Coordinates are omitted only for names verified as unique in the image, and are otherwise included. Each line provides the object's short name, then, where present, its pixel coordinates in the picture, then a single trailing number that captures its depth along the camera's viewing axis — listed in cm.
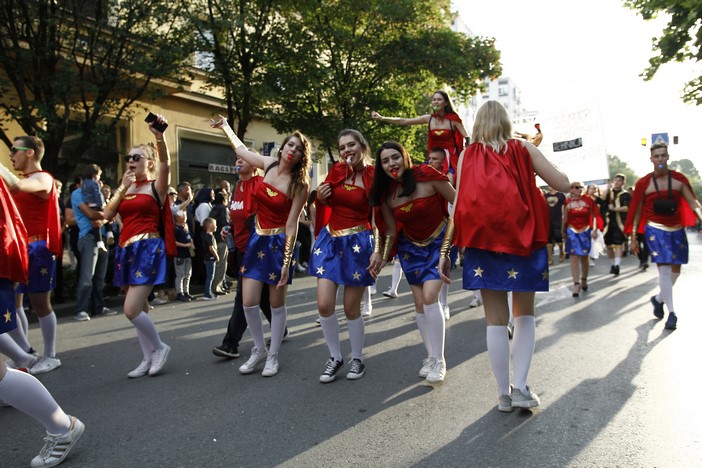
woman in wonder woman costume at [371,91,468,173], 697
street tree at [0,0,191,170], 1027
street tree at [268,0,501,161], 1641
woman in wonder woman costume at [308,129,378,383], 464
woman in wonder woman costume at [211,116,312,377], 492
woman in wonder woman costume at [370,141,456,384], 458
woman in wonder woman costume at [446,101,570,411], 353
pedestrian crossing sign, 1315
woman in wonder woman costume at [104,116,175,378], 486
